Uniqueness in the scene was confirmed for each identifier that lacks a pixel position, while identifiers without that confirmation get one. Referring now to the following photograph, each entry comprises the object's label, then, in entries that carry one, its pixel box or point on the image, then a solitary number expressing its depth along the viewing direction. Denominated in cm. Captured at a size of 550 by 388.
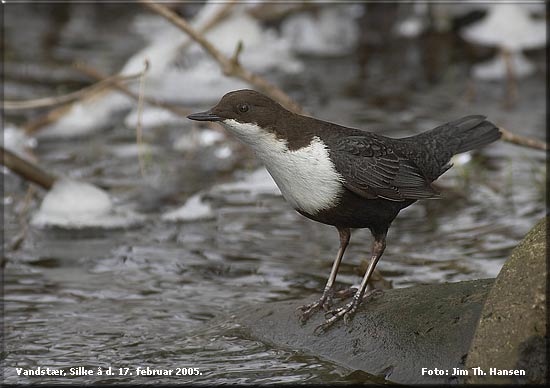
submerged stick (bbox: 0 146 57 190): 1201
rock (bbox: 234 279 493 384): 737
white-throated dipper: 785
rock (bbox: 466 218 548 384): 645
